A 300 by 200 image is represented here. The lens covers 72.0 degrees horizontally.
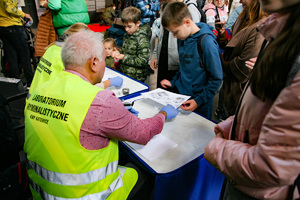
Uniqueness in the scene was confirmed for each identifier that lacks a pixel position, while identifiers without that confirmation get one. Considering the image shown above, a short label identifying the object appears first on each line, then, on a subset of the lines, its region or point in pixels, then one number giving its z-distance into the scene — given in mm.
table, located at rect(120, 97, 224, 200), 1173
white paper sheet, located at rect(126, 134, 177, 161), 1252
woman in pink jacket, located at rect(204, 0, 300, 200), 573
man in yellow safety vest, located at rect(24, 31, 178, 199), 948
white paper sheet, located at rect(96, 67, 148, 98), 2018
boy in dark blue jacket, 1623
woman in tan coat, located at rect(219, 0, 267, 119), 1622
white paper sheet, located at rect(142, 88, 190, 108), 1635
